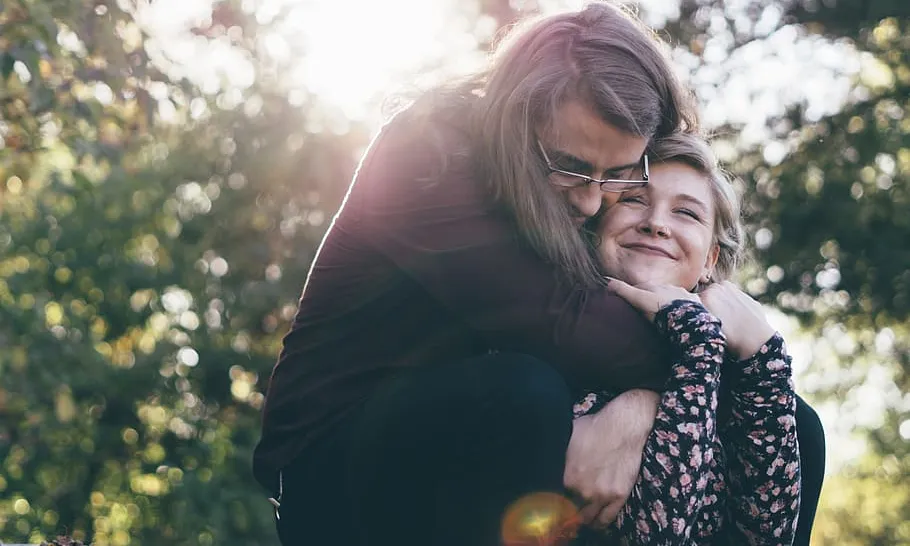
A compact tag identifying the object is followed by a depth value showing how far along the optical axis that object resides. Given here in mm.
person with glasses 2059
